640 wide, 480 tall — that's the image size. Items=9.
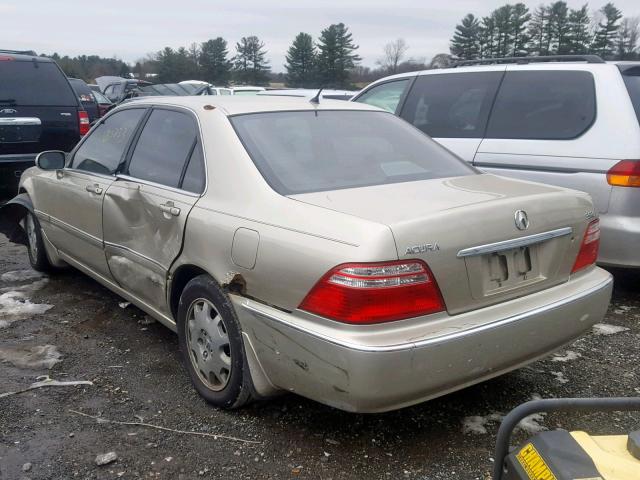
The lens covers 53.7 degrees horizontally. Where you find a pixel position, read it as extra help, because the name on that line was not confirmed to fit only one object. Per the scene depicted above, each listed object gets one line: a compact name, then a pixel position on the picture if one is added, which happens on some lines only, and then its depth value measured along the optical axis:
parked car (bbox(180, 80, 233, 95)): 16.56
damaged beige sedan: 2.37
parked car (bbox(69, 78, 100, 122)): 15.05
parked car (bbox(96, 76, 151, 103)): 24.05
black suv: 7.78
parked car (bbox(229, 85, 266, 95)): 15.71
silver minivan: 4.25
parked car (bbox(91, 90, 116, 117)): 18.03
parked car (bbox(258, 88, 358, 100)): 12.01
